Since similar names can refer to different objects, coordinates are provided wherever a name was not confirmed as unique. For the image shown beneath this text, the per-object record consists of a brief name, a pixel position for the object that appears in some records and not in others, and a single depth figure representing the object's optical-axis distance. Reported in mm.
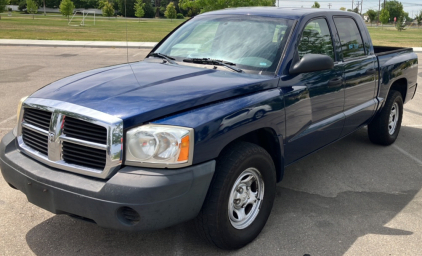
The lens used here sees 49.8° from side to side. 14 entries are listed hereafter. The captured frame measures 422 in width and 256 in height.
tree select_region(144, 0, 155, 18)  88956
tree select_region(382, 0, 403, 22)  122212
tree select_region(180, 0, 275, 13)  29375
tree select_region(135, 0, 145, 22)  57425
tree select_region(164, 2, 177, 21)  76125
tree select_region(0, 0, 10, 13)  46475
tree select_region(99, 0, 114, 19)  64188
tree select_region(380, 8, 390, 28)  82175
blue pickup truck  2797
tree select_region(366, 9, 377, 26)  108312
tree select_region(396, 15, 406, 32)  62938
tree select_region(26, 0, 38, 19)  72625
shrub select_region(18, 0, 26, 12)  94138
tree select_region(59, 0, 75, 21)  53500
